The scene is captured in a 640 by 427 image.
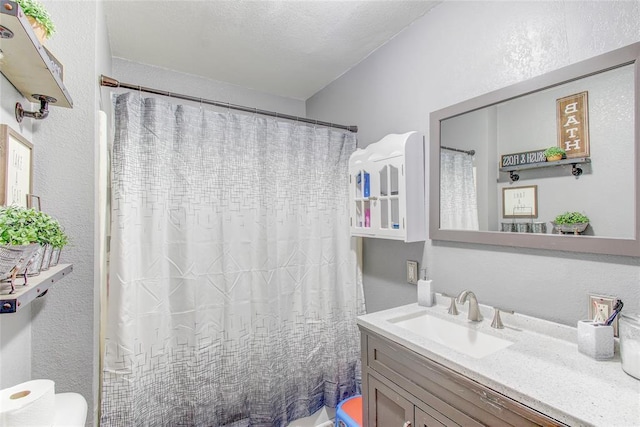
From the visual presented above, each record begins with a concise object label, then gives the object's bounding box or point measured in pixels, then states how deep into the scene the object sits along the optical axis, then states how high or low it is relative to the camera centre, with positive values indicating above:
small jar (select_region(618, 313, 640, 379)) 0.88 -0.38
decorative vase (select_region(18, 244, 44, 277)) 0.69 -0.10
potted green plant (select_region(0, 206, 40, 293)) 0.62 -0.04
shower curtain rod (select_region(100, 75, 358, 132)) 1.36 +0.68
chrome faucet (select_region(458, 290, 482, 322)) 1.39 -0.41
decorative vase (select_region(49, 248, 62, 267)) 0.91 -0.10
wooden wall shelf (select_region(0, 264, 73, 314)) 0.60 -0.15
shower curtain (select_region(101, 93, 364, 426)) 1.50 -0.30
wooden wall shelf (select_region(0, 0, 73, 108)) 0.64 +0.42
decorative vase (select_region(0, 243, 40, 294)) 0.61 -0.07
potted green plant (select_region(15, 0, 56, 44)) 0.75 +0.53
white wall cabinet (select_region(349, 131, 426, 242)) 1.66 +0.18
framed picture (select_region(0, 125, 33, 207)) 0.84 +0.17
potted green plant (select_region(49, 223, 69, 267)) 0.78 -0.05
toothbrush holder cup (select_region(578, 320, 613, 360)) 0.99 -0.41
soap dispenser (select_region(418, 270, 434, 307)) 1.62 -0.40
